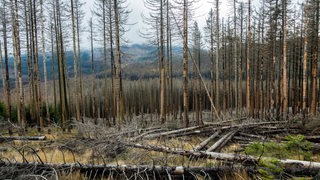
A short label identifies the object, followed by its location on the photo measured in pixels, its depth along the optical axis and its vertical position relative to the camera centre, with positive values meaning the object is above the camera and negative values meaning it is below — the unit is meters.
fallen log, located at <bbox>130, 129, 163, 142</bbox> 6.58 -2.01
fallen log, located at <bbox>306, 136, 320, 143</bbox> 5.95 -1.82
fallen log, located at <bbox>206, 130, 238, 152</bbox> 5.46 -1.92
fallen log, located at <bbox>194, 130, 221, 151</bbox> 5.32 -1.82
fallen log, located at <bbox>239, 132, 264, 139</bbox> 6.64 -1.95
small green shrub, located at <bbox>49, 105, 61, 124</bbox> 21.98 -3.90
